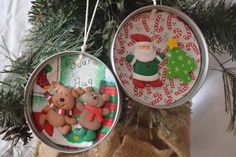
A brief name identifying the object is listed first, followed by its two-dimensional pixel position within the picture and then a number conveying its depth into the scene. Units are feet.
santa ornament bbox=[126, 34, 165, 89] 1.31
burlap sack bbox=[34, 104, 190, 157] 1.47
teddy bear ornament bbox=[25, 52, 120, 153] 1.30
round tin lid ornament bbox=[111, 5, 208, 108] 1.31
